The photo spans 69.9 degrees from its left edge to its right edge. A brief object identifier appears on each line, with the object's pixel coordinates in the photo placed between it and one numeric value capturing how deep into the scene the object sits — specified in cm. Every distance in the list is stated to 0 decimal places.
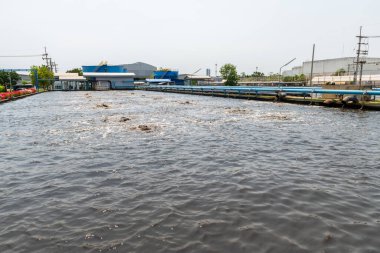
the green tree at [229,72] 9519
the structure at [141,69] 18188
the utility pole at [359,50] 6003
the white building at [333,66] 12281
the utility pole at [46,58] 11171
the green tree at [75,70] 15312
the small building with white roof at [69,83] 9044
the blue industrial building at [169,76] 12825
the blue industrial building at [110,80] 9256
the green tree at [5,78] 10819
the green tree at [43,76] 9144
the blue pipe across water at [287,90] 2860
